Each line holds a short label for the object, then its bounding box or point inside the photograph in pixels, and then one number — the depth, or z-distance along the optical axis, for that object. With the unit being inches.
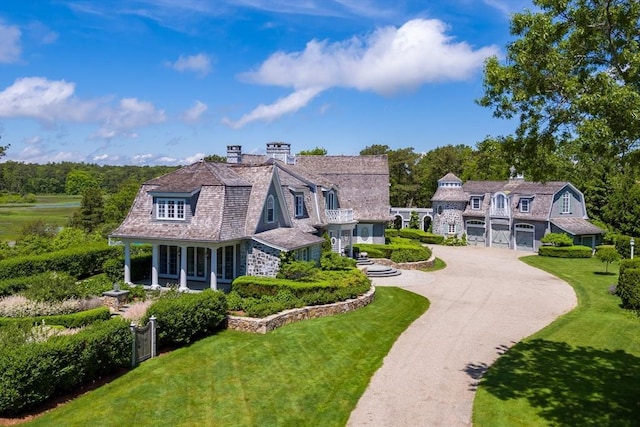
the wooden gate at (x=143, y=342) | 554.6
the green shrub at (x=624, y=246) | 1569.9
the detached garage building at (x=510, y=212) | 1774.1
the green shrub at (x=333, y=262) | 1015.0
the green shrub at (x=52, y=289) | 684.7
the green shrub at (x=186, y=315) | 606.2
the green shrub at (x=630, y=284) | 887.1
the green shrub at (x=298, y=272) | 864.3
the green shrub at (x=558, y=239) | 1678.2
